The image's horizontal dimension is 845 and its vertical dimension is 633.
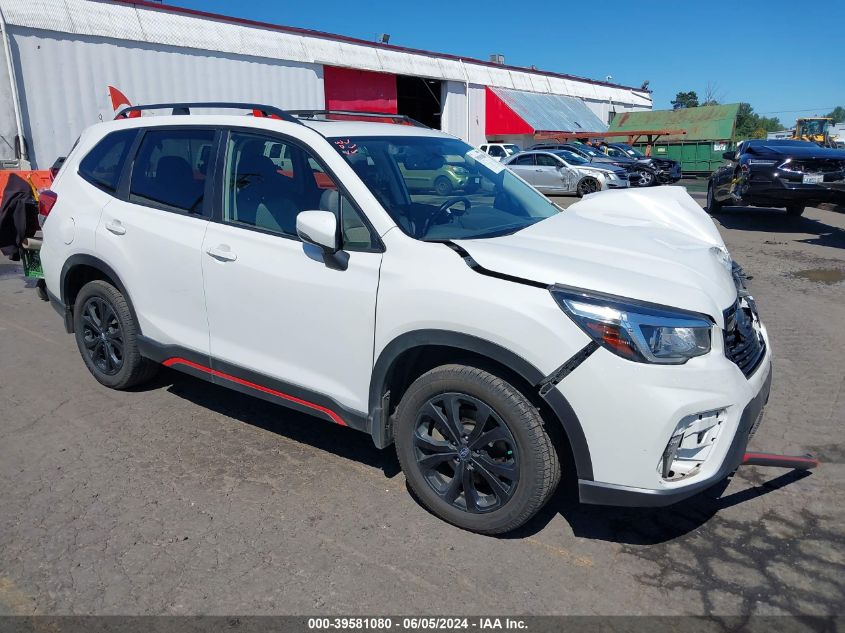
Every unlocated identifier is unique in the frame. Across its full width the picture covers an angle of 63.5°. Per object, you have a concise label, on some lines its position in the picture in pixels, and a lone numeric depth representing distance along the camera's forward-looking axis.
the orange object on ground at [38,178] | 9.62
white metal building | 17.38
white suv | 2.69
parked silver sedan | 19.33
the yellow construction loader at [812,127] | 41.72
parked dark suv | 10.61
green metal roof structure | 31.70
